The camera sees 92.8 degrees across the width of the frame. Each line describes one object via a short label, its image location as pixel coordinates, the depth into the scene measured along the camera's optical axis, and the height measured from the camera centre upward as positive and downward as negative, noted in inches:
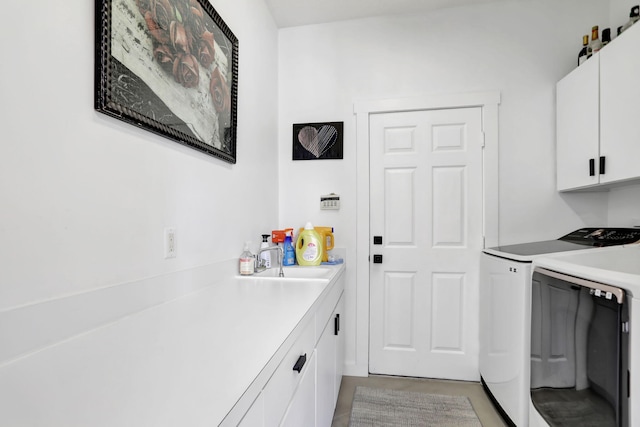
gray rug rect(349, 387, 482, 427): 69.6 -47.7
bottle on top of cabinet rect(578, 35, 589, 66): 74.4 +40.8
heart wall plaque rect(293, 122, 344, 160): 92.9 +22.2
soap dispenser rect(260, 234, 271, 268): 74.6 -10.7
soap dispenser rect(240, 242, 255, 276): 65.2 -10.9
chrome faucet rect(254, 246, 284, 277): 67.9 -12.0
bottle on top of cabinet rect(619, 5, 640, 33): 62.3 +40.9
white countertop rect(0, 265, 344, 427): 18.0 -12.2
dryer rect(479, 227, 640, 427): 60.9 -21.8
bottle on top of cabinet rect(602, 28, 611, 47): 70.1 +41.4
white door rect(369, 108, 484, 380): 86.7 -8.1
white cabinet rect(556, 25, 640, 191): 58.7 +21.1
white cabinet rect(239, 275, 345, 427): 26.3 -20.9
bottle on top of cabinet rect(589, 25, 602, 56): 72.0 +41.4
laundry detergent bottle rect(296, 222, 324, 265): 82.4 -9.9
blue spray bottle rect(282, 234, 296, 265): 84.7 -11.4
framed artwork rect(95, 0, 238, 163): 34.6 +20.2
